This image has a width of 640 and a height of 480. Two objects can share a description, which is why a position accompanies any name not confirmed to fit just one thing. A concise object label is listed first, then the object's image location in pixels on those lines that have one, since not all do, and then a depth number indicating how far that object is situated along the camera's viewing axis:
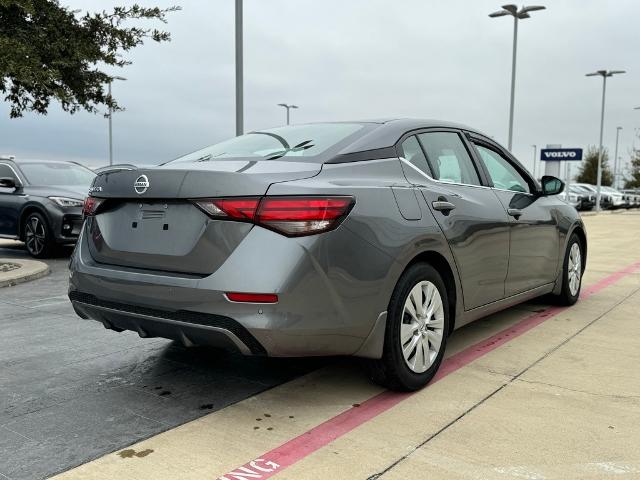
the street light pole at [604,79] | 36.57
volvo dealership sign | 26.58
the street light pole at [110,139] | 33.34
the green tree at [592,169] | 71.19
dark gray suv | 9.45
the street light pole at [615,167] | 66.56
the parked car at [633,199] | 41.47
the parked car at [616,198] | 39.09
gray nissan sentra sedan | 2.90
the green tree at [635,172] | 50.53
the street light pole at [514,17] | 24.41
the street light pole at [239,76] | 12.56
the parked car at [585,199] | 36.53
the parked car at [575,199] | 36.09
